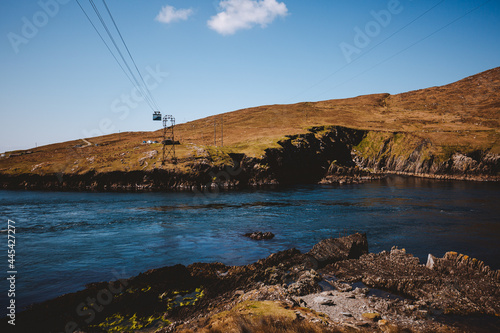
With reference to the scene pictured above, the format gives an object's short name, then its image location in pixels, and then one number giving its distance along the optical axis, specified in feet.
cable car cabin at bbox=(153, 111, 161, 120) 265.54
